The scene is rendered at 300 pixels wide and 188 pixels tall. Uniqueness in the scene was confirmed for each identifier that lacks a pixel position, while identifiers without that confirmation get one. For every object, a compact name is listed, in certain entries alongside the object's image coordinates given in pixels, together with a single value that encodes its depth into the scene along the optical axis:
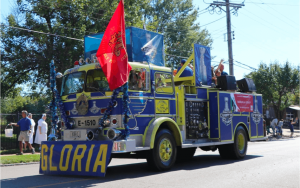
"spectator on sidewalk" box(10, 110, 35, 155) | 15.94
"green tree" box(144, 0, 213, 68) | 38.38
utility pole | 25.82
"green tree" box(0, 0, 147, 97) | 21.75
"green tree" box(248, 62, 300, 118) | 38.38
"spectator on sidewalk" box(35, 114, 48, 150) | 16.95
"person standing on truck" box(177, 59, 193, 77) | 11.42
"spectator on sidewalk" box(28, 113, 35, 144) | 16.27
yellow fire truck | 8.53
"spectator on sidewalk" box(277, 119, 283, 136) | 28.98
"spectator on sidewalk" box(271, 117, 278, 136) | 29.08
